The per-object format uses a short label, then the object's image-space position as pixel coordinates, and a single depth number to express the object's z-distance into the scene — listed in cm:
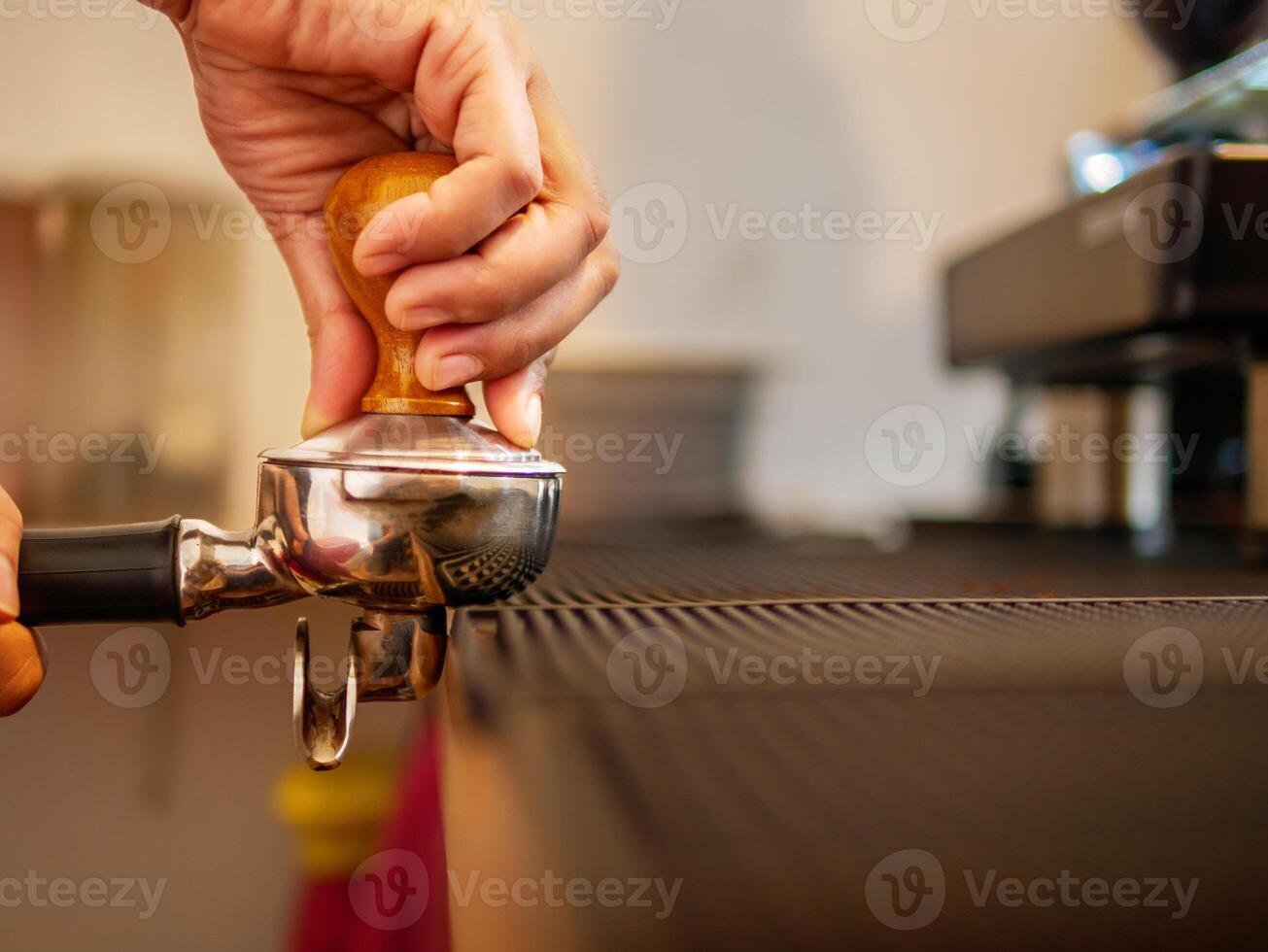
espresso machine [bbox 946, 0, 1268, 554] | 59
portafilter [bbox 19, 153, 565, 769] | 29
